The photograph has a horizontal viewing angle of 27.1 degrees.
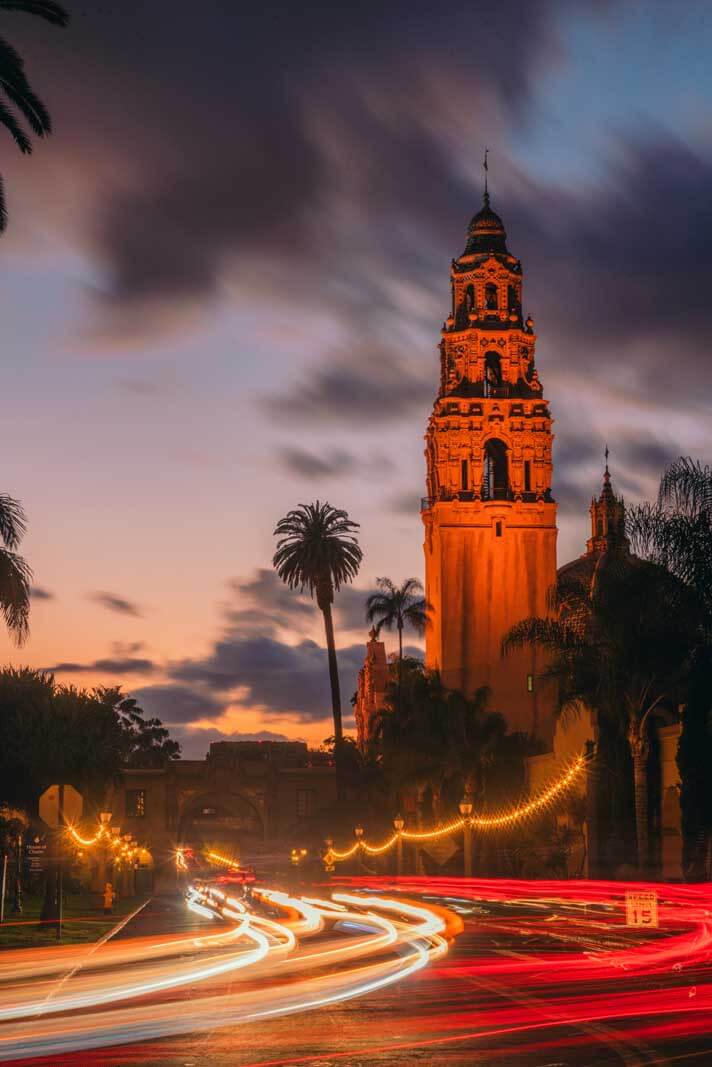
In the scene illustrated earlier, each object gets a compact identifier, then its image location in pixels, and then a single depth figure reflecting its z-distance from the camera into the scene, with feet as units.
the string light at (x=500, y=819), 186.60
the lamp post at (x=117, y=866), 206.21
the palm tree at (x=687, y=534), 118.93
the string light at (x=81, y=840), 161.38
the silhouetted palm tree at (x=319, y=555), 342.23
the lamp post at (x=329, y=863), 287.48
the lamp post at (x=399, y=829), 228.84
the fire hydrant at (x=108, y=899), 140.77
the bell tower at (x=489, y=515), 313.94
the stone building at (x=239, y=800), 371.76
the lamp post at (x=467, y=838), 205.26
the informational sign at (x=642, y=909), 86.22
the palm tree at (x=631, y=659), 151.23
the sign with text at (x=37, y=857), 112.98
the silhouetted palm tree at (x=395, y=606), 334.24
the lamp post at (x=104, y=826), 163.37
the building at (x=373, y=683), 410.52
